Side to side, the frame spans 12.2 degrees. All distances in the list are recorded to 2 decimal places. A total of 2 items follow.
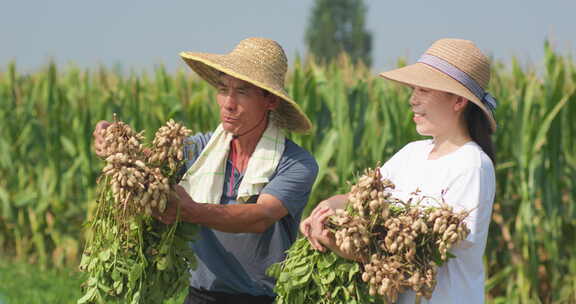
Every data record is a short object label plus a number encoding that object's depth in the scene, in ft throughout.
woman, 21.25
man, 22.60
